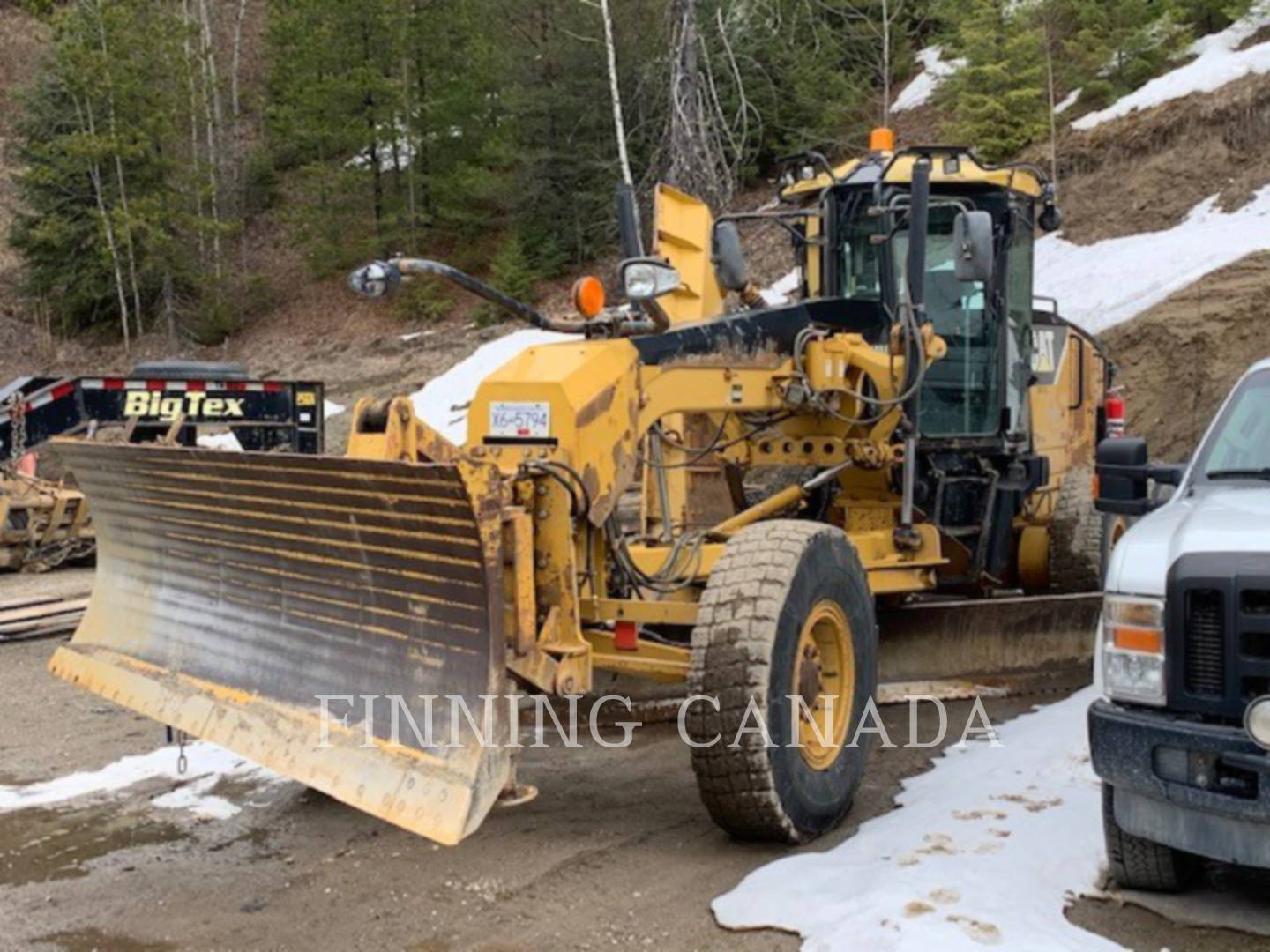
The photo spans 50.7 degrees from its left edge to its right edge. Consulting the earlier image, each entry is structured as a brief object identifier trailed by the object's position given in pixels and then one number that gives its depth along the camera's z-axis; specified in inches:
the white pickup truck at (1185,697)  149.9
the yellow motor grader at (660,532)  182.1
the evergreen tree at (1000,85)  753.0
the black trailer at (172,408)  464.4
